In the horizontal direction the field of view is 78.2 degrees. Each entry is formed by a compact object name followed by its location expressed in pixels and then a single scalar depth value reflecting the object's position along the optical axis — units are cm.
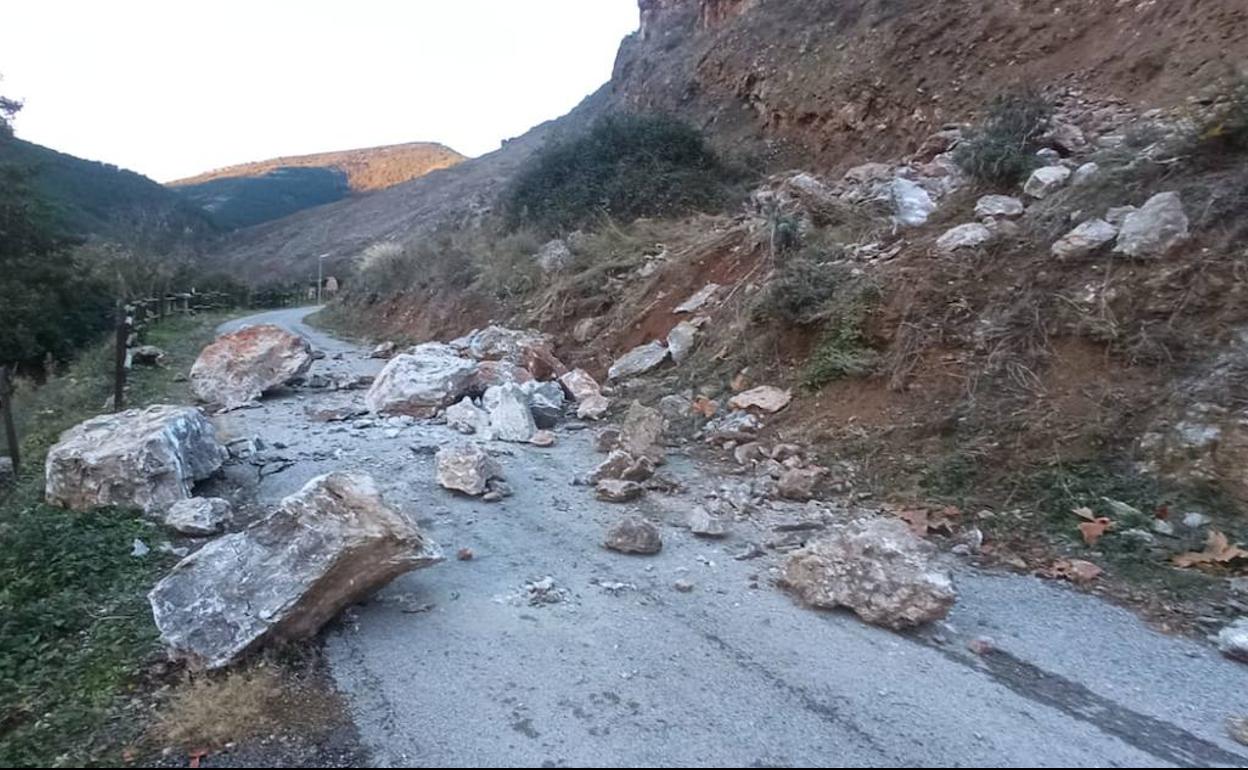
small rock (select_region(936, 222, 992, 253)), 664
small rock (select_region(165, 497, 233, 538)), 470
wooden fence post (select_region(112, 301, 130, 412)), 797
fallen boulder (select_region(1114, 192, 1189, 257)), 546
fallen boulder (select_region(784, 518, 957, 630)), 357
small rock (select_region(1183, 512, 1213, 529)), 421
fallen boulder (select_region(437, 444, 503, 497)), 551
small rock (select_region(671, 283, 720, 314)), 909
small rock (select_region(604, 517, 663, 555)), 449
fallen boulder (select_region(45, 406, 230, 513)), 493
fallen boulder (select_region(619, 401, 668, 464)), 643
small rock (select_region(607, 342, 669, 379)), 860
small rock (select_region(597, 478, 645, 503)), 543
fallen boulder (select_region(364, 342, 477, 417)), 798
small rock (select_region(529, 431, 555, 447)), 690
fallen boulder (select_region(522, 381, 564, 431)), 757
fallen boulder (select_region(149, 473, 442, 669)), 324
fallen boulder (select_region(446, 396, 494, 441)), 723
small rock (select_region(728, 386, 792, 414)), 668
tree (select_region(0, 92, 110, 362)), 1380
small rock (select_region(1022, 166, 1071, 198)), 688
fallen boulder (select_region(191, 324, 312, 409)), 904
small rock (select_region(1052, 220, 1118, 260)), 584
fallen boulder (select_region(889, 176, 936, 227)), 777
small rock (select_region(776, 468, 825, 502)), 536
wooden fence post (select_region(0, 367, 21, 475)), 590
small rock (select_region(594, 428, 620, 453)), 662
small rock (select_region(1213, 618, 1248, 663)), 335
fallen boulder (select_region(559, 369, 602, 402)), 833
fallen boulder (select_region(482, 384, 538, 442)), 707
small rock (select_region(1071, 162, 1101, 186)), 647
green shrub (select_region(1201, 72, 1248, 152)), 571
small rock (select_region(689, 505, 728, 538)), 475
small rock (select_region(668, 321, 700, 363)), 841
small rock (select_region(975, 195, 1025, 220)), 692
